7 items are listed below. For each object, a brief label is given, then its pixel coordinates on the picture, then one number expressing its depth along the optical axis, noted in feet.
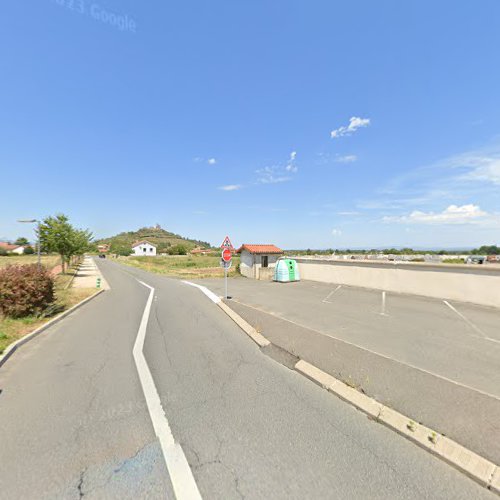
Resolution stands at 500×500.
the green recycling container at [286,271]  57.82
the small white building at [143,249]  300.20
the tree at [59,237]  79.30
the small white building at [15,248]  287.55
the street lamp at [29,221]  45.10
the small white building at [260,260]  64.85
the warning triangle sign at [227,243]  37.27
